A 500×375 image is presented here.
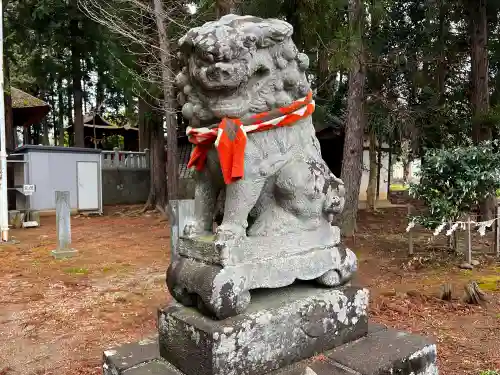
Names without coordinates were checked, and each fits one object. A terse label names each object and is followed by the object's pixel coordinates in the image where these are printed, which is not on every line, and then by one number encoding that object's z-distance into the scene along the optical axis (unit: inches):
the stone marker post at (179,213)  198.5
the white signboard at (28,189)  413.7
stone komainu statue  68.9
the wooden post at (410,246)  271.2
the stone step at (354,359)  72.3
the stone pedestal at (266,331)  65.8
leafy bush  233.8
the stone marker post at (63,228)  289.9
